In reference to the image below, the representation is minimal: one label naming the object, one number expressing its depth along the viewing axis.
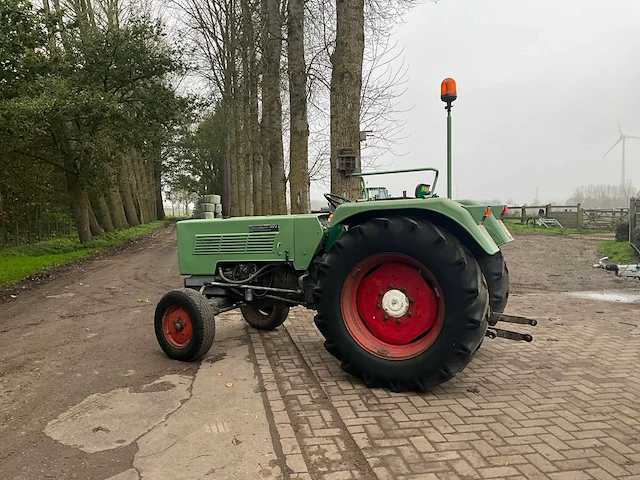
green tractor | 3.67
